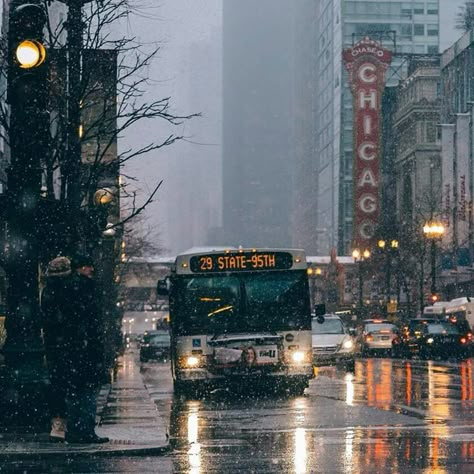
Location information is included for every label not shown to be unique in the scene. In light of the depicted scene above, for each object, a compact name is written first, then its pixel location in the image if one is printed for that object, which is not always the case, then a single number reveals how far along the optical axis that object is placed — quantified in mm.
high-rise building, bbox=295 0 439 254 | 151000
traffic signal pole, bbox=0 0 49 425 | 14508
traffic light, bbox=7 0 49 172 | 14320
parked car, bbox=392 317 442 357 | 56219
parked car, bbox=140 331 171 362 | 70750
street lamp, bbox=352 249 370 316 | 95062
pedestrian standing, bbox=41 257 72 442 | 13594
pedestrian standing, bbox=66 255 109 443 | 13500
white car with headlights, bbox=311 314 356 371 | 40062
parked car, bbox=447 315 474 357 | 56281
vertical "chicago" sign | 121250
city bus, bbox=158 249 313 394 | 25969
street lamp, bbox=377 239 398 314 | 85438
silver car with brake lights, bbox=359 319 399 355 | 62031
